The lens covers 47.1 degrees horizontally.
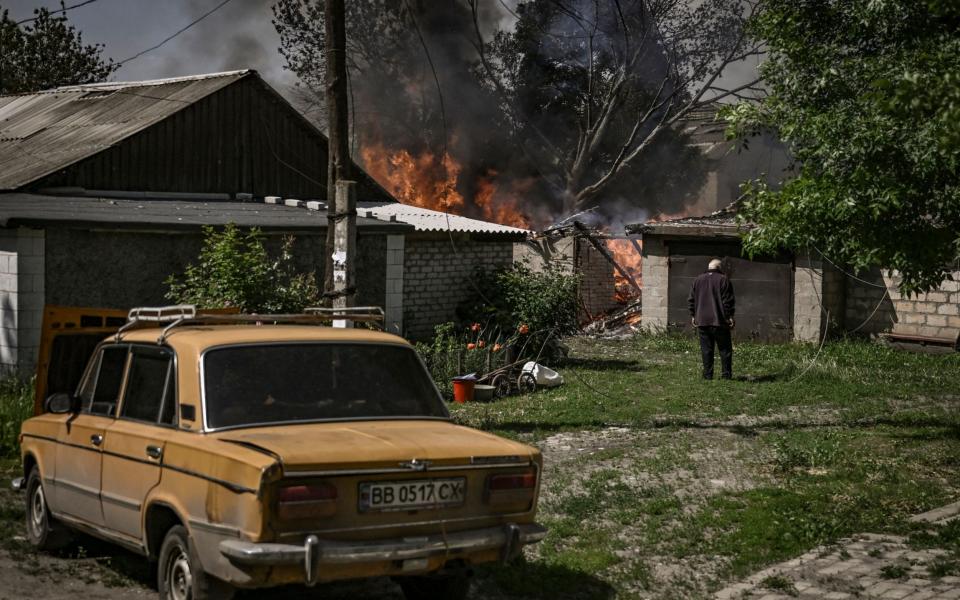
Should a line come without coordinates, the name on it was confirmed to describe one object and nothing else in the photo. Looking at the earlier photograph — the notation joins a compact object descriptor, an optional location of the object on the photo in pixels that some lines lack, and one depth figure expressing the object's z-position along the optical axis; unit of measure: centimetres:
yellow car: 514
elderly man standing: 1642
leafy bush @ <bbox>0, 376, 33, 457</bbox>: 1055
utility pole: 1091
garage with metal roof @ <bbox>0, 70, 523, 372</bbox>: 1412
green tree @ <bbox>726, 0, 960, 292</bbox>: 1096
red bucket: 1473
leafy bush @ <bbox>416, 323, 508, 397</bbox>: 1563
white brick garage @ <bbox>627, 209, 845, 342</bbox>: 2233
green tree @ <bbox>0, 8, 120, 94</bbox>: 3781
